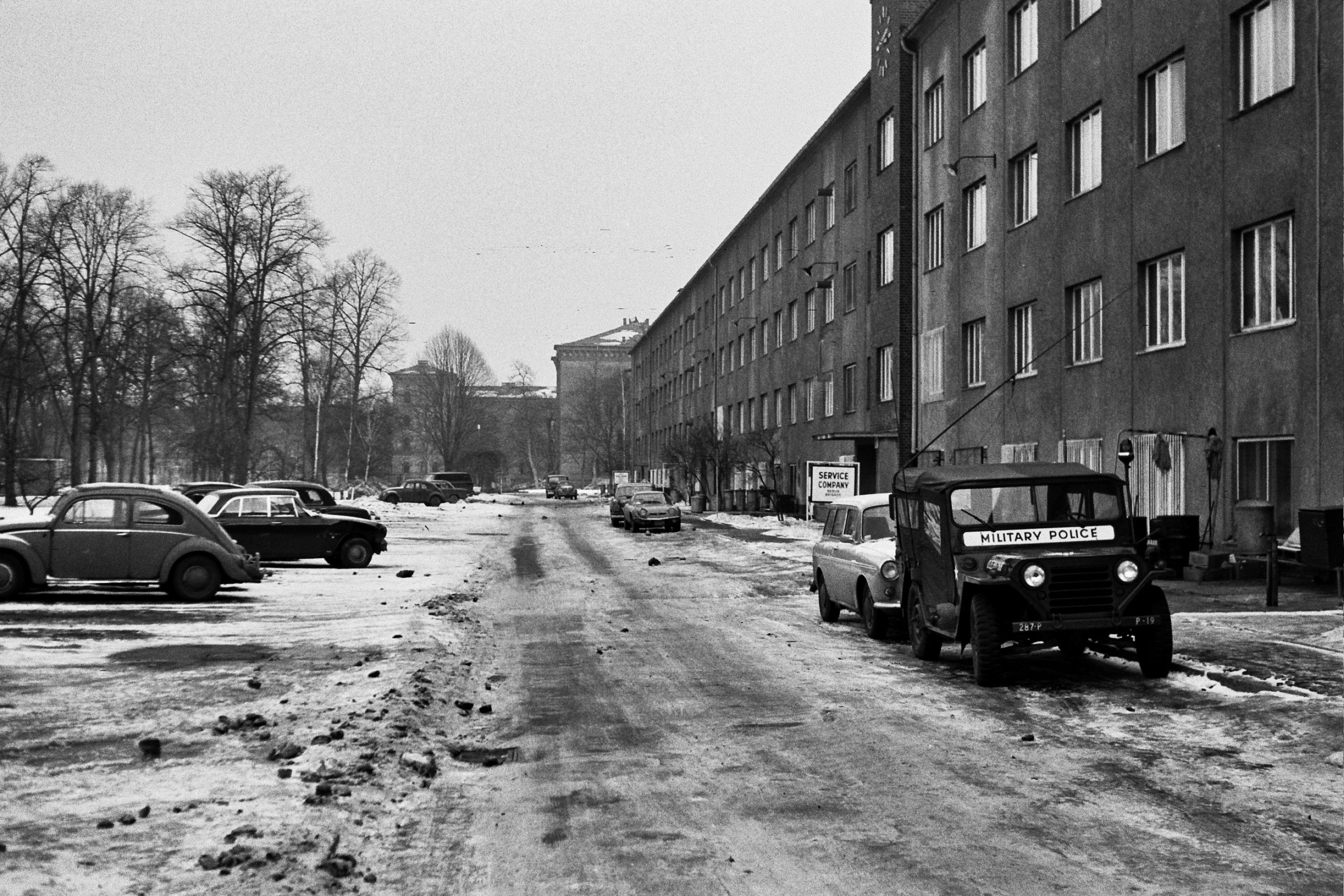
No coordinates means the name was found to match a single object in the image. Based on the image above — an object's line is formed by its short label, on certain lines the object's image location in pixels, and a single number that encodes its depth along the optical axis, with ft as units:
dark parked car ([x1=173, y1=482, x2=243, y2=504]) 118.36
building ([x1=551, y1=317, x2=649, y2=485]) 409.08
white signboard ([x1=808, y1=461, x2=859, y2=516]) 111.34
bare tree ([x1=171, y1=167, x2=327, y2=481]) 160.76
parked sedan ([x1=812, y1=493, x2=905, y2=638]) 45.62
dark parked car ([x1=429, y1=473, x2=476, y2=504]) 267.18
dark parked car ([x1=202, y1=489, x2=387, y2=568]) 81.30
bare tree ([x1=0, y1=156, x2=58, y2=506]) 145.18
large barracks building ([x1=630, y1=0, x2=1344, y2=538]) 61.46
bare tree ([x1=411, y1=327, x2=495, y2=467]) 348.38
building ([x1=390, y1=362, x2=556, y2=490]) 384.06
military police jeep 34.42
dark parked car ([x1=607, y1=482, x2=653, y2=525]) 155.74
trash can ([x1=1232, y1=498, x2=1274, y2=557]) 60.23
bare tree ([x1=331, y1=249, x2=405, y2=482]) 229.66
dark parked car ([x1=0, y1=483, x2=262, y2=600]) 58.18
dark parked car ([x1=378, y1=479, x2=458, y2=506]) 246.06
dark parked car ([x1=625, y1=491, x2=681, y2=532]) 142.31
